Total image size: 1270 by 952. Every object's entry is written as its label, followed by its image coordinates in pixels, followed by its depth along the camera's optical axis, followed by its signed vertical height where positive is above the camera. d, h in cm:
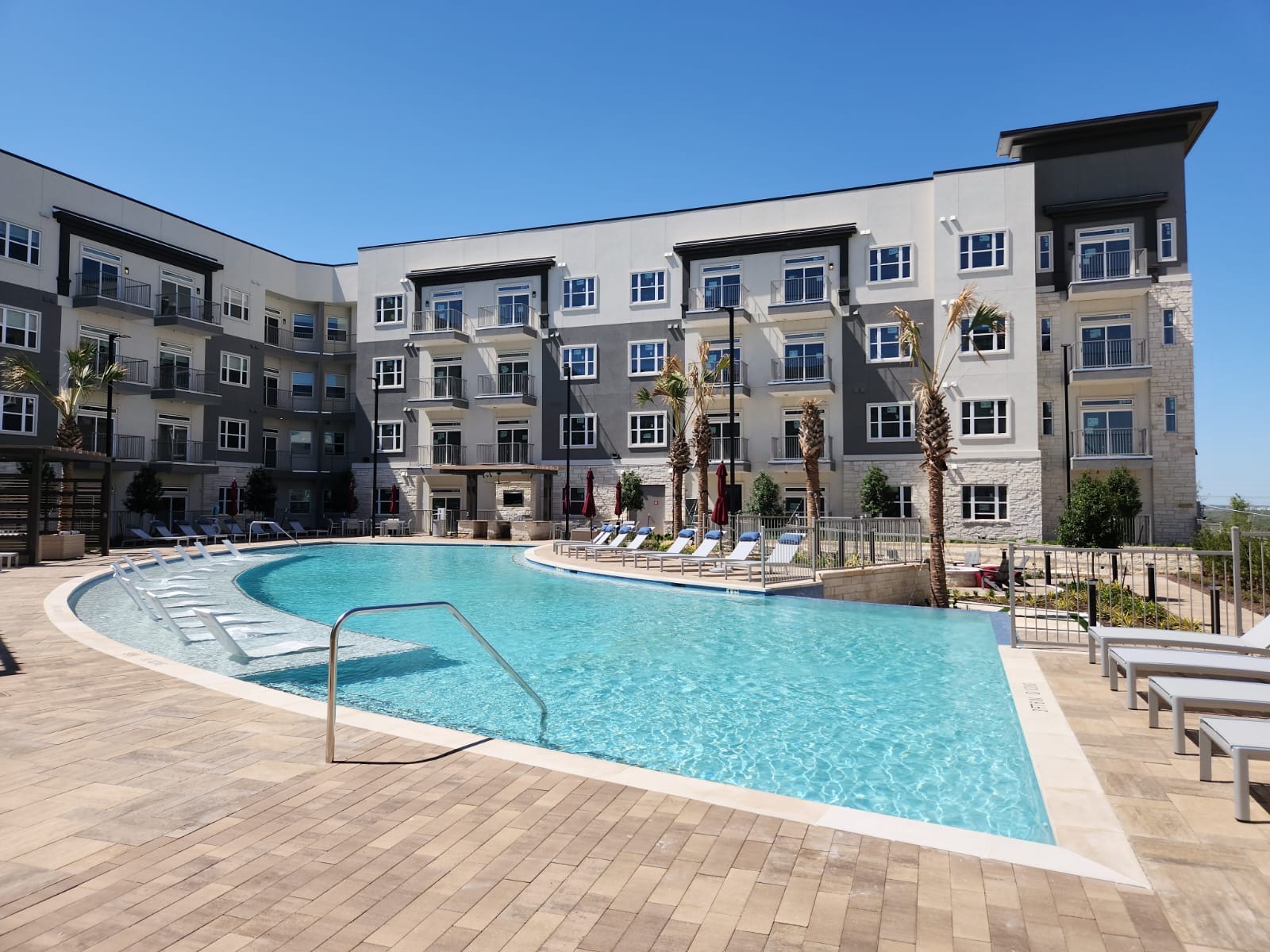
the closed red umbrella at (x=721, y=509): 2245 -46
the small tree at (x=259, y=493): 3459 +0
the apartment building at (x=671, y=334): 2775 +707
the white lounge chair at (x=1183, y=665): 539 -128
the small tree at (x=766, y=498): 2875 -17
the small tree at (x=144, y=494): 2911 -8
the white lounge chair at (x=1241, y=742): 372 -128
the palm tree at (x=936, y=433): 1591 +139
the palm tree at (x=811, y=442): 2503 +183
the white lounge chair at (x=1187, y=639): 621 -127
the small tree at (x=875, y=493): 2825 +5
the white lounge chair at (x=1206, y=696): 445 -126
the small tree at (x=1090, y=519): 1942 -62
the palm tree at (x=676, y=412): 2594 +305
